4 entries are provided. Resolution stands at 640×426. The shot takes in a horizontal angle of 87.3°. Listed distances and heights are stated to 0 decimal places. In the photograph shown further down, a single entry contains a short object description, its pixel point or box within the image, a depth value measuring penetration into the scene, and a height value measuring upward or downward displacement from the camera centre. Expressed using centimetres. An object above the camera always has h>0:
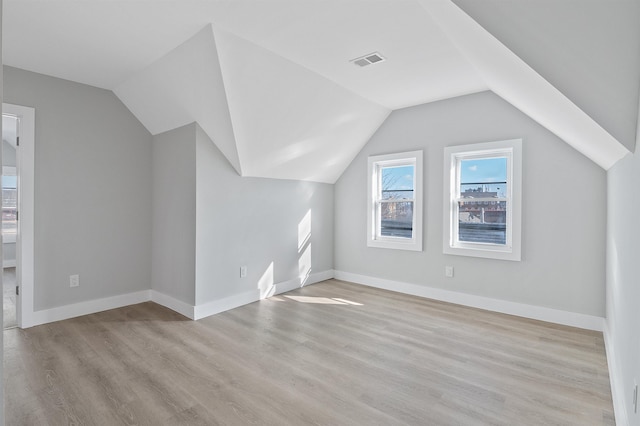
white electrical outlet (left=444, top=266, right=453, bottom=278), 423 -77
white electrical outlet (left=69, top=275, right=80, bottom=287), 367 -80
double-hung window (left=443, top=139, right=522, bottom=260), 377 +14
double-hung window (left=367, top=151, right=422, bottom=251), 455 +14
